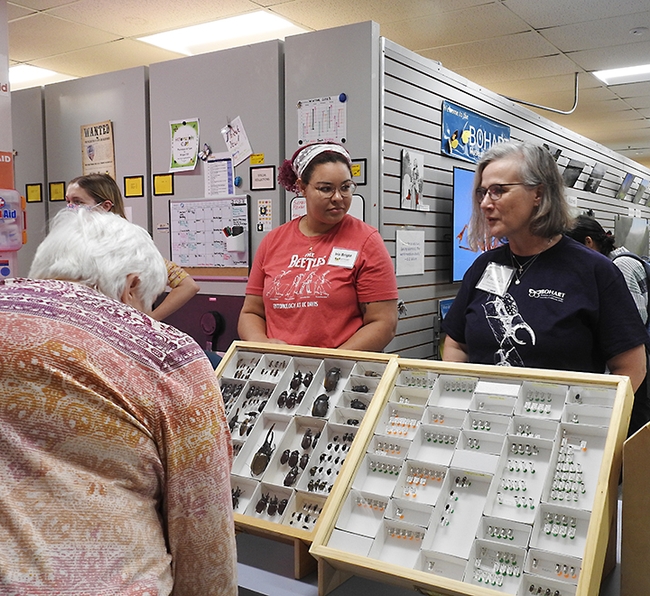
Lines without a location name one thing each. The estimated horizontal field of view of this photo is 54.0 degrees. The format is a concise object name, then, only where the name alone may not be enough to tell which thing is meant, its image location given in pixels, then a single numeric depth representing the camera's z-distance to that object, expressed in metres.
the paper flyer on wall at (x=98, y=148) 4.71
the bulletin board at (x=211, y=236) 4.11
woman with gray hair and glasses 1.83
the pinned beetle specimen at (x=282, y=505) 1.60
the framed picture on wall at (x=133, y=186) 4.57
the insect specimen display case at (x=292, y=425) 1.59
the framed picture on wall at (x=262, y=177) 3.96
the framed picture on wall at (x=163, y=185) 4.42
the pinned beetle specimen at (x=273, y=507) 1.61
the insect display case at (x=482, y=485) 1.29
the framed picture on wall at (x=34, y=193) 5.25
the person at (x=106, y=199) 3.07
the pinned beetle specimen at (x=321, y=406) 1.75
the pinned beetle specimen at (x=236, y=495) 1.67
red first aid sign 4.23
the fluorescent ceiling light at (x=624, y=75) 7.28
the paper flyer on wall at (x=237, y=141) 4.05
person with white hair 1.08
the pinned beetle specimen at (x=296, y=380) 1.88
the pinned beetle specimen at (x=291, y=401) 1.83
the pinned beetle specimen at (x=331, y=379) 1.83
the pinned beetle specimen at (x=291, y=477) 1.64
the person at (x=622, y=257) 3.83
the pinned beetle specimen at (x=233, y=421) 1.85
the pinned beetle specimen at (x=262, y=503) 1.64
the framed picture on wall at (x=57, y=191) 5.12
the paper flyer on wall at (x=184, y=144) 4.27
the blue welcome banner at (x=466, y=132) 4.57
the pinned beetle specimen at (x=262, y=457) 1.69
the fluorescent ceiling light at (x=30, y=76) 7.70
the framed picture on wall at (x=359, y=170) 3.67
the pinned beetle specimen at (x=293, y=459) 1.70
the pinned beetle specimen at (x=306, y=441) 1.72
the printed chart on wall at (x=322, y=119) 3.70
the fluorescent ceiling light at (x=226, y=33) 5.93
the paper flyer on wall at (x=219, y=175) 4.14
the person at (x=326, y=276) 2.36
